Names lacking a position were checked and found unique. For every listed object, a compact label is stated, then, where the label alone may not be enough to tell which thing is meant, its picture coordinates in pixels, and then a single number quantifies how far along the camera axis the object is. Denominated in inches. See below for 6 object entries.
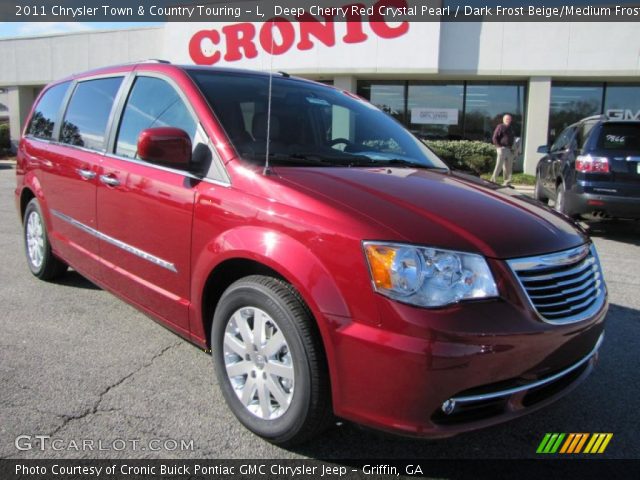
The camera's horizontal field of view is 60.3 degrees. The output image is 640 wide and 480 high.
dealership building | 605.0
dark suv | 281.9
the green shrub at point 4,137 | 964.6
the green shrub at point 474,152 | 621.6
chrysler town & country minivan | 83.4
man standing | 507.5
